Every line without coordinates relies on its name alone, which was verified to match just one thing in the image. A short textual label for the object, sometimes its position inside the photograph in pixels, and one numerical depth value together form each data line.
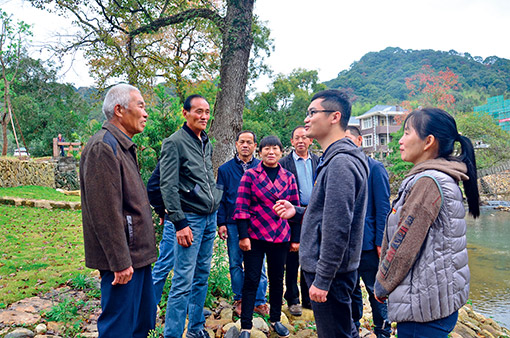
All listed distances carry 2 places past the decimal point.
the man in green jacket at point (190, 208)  2.82
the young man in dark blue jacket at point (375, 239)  3.37
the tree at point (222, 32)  7.39
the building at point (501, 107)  30.70
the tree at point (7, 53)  21.14
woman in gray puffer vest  1.70
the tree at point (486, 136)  19.55
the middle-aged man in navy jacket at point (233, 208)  3.82
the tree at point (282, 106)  29.34
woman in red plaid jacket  3.26
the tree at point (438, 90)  26.83
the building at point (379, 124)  42.83
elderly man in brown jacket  2.11
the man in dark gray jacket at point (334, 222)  1.97
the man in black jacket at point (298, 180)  3.93
